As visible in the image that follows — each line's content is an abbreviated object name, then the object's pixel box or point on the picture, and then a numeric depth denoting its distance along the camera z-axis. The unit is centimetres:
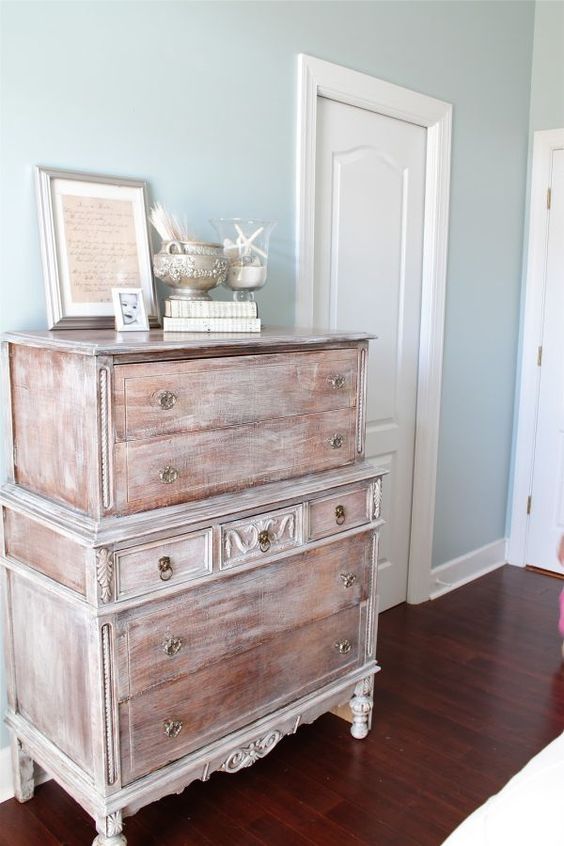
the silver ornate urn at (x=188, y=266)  211
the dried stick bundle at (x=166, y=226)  218
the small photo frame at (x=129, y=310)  208
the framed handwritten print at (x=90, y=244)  209
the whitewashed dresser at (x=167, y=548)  177
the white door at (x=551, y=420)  392
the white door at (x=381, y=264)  298
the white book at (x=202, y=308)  210
